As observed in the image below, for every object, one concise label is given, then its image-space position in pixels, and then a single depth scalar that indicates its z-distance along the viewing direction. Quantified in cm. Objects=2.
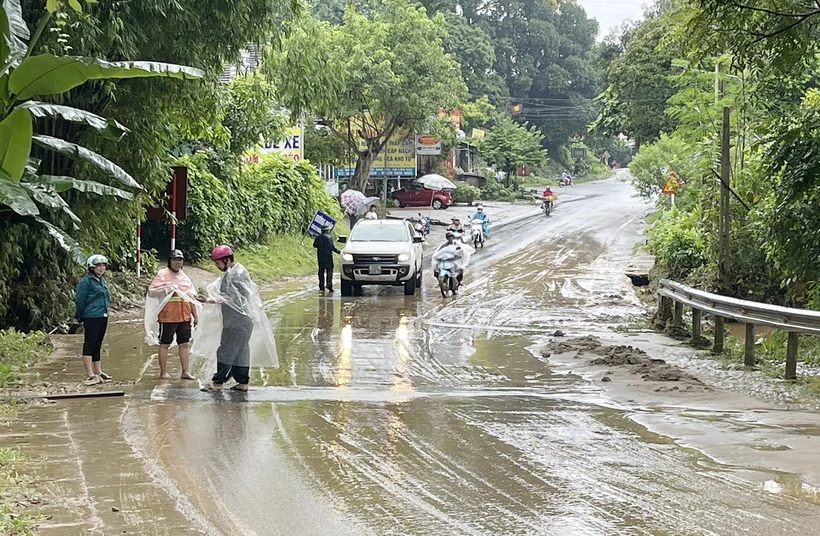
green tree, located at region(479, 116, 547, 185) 8031
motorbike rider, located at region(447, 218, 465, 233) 3343
